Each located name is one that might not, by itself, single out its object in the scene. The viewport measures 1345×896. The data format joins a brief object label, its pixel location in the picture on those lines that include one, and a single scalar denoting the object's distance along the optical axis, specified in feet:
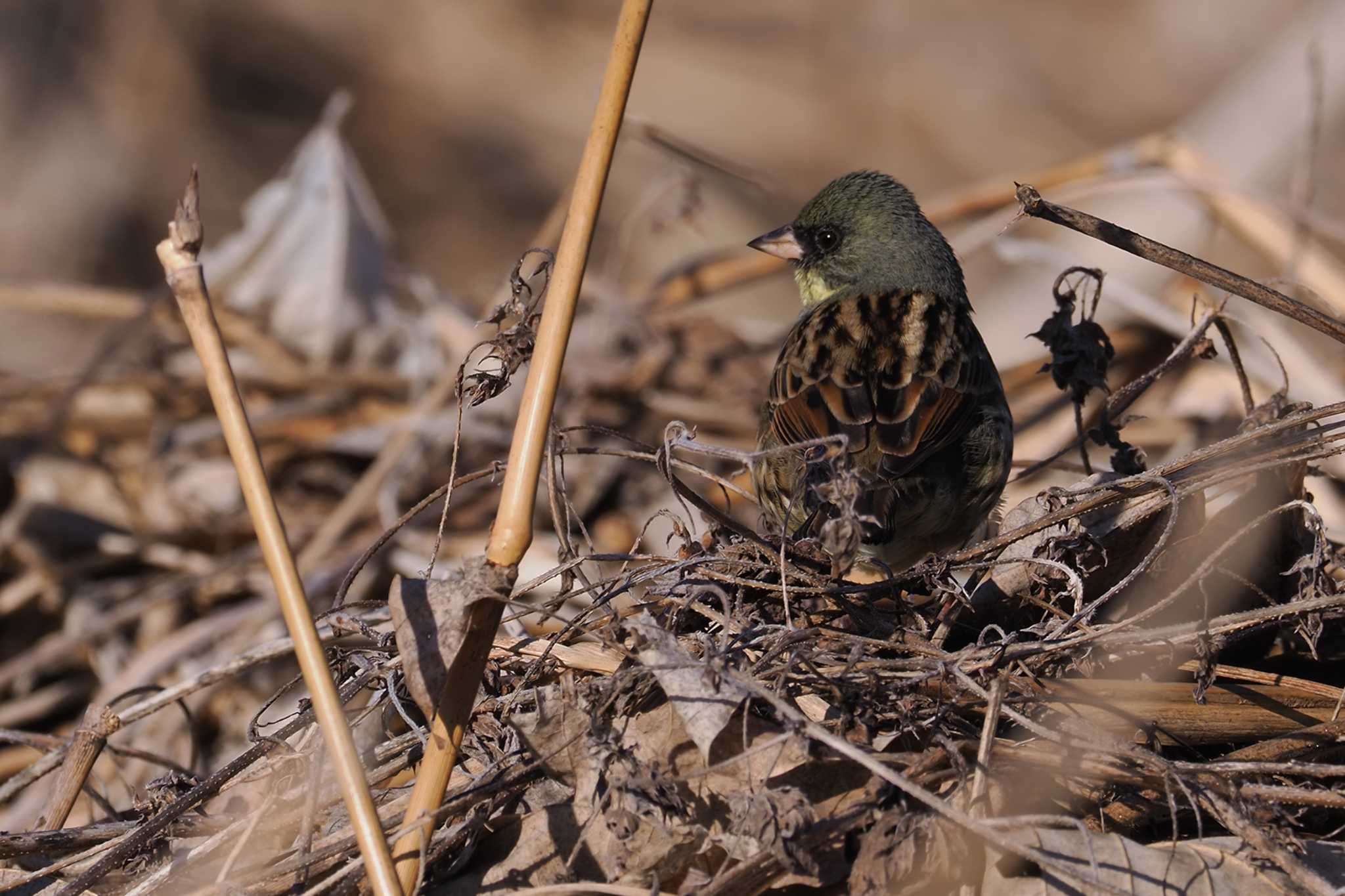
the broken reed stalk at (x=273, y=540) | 13.78
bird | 15.63
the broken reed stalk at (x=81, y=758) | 15.52
